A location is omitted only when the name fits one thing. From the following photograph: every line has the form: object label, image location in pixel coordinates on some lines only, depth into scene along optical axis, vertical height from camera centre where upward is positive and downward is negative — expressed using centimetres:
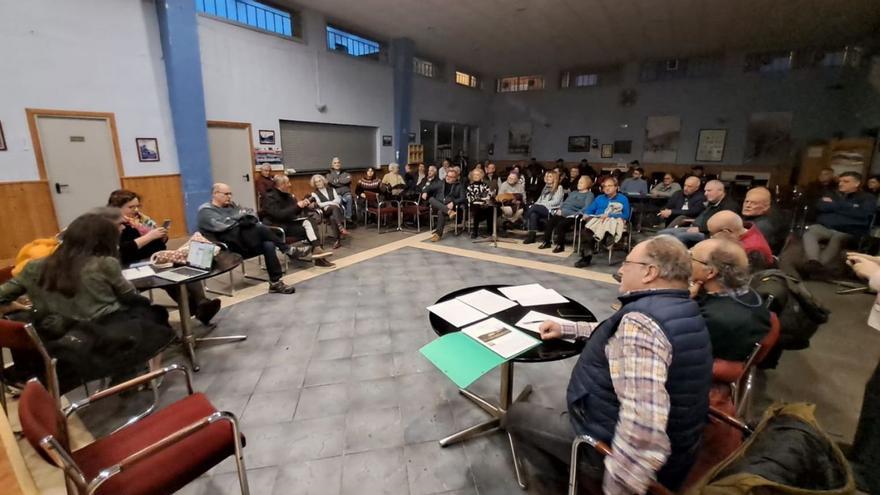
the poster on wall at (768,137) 918 +68
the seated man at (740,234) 260 -47
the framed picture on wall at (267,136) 703 +50
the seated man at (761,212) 307 -37
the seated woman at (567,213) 563 -70
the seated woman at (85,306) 187 -72
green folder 140 -75
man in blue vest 105 -62
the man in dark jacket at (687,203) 523 -53
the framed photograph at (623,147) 1116 +52
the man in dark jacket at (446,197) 635 -55
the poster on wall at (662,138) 1051 +74
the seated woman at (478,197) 636 -54
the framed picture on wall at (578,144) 1177 +63
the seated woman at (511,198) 639 -55
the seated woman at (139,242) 296 -61
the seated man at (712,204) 384 -39
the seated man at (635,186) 688 -37
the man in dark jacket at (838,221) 427 -63
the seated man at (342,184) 723 -39
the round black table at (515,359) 160 -77
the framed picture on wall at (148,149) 557 +20
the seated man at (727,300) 157 -57
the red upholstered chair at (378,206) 688 -78
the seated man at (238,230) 375 -66
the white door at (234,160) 645 +6
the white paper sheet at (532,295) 204 -71
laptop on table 256 -64
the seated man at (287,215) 454 -61
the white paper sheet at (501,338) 154 -73
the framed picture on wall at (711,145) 1001 +53
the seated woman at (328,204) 587 -62
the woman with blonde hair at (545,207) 616 -67
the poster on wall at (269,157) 704 +12
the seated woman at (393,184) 743 -40
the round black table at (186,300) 260 -96
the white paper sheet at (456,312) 183 -73
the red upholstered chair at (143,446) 104 -98
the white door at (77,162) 489 +1
